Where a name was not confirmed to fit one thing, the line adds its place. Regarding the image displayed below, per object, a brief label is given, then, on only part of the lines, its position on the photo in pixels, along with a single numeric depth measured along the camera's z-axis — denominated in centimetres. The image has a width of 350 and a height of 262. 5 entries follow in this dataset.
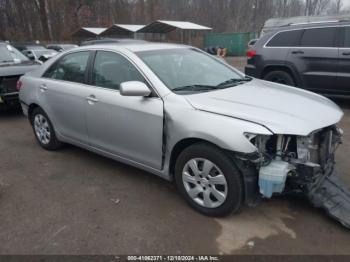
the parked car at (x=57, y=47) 1830
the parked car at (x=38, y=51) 1527
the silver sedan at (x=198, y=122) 272
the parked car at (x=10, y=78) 638
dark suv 643
